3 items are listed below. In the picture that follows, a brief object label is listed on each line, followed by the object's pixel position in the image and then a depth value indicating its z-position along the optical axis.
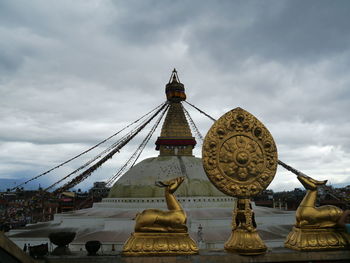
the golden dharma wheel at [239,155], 5.80
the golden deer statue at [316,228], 5.78
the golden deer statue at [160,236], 5.40
